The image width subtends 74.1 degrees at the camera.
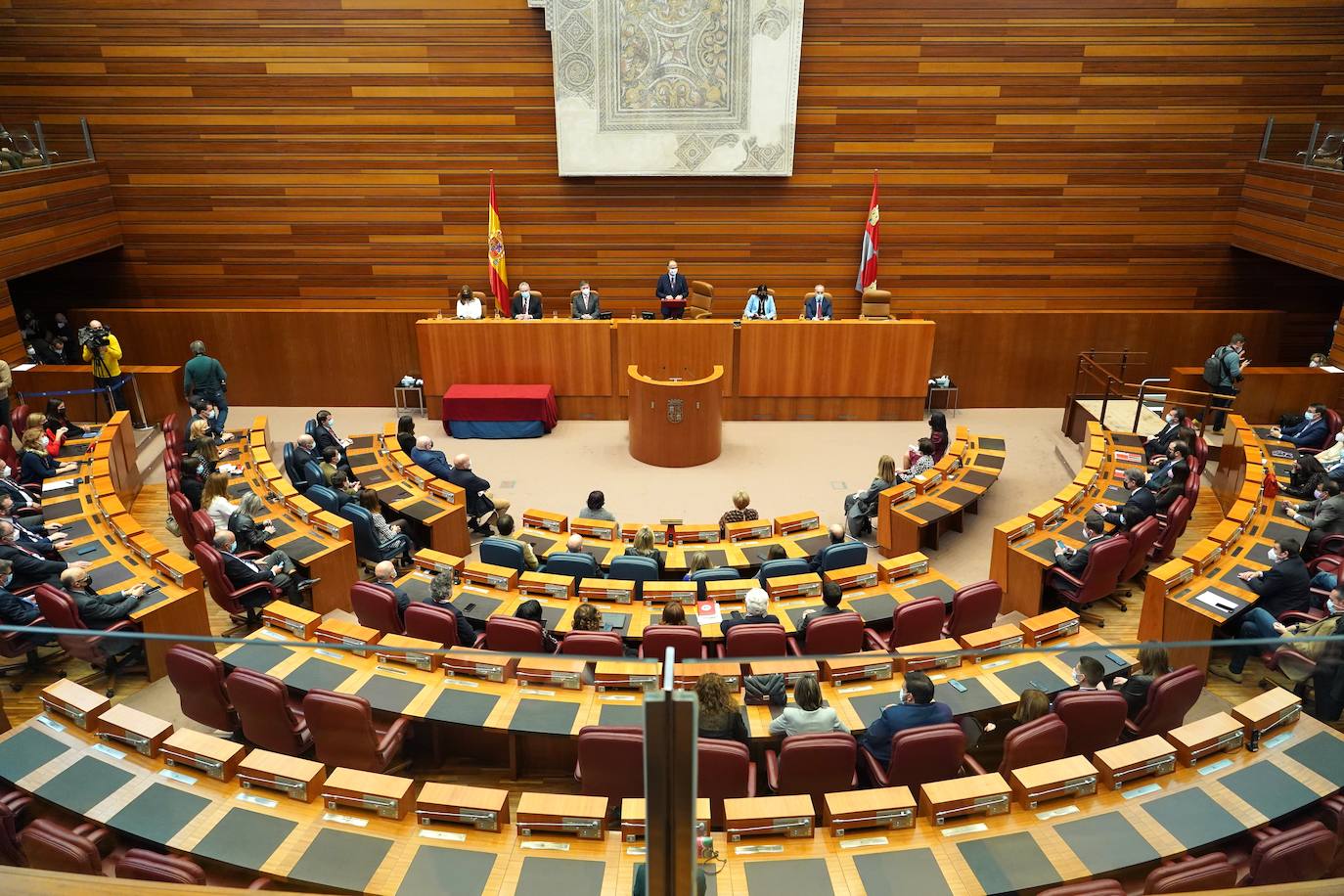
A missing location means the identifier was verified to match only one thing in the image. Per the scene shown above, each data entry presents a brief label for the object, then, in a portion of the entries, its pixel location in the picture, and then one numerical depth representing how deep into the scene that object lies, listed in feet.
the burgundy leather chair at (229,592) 22.75
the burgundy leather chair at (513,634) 18.74
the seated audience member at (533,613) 20.00
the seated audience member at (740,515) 28.71
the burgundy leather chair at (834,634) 19.54
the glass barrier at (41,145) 38.01
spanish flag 42.68
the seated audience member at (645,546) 25.22
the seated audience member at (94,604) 19.72
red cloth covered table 39.29
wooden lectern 35.65
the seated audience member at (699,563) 24.45
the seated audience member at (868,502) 30.30
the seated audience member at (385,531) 27.32
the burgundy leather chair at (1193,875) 9.75
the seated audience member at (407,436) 32.58
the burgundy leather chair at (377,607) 20.58
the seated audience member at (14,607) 19.67
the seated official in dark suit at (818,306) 41.93
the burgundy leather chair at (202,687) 11.96
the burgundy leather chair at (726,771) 11.48
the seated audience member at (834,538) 25.10
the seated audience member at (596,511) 28.07
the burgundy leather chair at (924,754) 14.25
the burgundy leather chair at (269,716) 14.60
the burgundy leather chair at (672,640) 17.47
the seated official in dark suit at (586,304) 42.29
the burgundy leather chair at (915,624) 20.63
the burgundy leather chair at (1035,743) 13.78
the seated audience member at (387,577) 21.41
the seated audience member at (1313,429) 31.55
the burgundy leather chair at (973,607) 21.62
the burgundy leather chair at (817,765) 14.71
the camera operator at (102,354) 35.36
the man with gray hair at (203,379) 36.58
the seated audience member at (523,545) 25.17
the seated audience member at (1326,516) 24.02
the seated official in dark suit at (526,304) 42.42
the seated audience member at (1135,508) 25.29
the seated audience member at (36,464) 28.27
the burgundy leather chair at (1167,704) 11.60
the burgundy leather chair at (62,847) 9.70
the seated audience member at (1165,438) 30.71
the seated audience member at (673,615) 19.53
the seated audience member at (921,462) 31.19
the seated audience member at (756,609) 20.25
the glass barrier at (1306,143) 38.50
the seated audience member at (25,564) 21.36
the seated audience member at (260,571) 23.12
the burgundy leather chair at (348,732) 14.17
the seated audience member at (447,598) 20.57
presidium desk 40.75
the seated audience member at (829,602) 20.34
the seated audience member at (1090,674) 13.20
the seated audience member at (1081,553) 24.18
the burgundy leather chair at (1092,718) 14.06
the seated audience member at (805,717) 15.84
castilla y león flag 42.80
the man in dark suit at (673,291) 42.68
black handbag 15.90
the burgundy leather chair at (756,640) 19.19
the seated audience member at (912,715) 15.64
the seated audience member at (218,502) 25.98
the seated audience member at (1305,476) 27.07
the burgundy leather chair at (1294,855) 8.83
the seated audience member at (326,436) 31.58
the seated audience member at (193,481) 28.14
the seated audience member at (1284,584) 20.66
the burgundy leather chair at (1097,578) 23.80
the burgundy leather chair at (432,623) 19.89
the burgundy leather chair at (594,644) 18.42
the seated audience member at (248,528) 24.61
